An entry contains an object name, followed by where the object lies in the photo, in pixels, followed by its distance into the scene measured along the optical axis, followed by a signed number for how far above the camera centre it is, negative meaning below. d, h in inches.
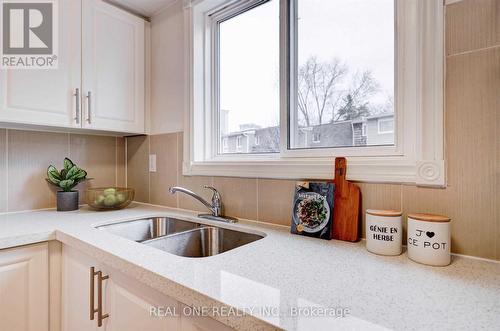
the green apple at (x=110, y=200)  57.3 -7.3
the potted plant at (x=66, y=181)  58.2 -3.3
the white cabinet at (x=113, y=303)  25.6 -15.9
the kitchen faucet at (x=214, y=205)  50.4 -7.6
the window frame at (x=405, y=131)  31.4 +4.3
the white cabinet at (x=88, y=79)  48.6 +17.7
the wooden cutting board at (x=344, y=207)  36.2 -5.7
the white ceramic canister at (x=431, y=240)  27.5 -7.8
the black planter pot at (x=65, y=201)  58.2 -7.6
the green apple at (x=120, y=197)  58.7 -7.0
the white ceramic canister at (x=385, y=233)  30.6 -7.8
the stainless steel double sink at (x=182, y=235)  42.5 -12.3
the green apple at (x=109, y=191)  57.3 -5.5
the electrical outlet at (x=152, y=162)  67.4 +0.8
